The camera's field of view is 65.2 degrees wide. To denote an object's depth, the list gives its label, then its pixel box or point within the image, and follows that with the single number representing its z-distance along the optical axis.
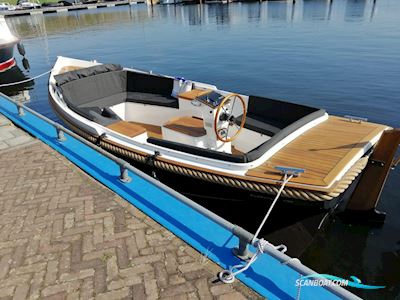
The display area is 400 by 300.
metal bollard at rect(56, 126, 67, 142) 6.70
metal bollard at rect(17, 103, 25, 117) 8.15
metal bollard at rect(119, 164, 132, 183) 5.17
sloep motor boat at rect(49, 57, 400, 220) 4.83
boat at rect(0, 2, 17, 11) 78.52
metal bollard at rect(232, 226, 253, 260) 3.30
